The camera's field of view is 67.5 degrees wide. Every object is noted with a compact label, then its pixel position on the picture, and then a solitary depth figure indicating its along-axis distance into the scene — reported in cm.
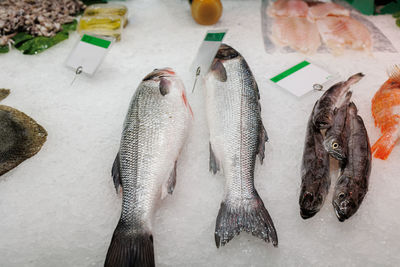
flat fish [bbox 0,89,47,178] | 158
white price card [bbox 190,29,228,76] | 190
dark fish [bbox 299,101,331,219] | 124
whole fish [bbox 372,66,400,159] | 151
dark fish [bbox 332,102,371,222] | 124
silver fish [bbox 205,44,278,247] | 123
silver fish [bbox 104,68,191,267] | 114
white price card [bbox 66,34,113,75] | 207
